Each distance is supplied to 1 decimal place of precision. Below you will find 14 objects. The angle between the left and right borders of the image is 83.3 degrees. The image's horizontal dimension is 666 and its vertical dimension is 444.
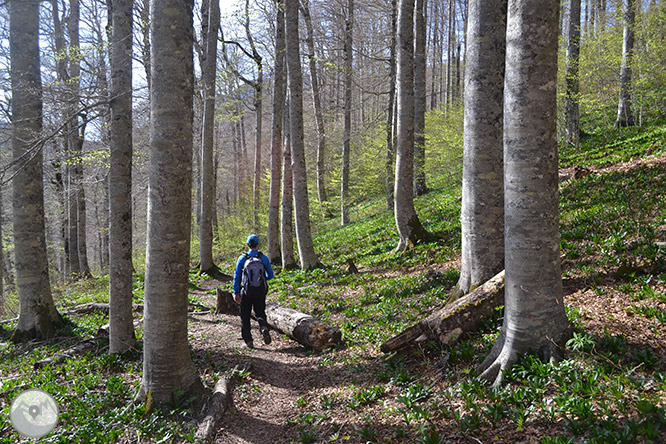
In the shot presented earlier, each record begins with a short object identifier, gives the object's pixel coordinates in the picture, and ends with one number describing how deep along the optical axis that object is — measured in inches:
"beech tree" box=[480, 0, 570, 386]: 142.3
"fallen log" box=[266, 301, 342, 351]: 256.1
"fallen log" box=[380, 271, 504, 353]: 195.9
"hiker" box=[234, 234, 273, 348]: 279.9
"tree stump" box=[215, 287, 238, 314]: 378.6
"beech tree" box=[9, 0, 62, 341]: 296.4
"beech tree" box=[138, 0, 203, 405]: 165.5
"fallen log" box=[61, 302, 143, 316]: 389.7
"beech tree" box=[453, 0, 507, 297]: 221.6
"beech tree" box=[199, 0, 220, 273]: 533.3
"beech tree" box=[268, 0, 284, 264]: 531.5
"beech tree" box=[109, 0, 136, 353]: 240.5
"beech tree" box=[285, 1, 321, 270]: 443.2
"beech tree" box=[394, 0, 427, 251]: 402.9
